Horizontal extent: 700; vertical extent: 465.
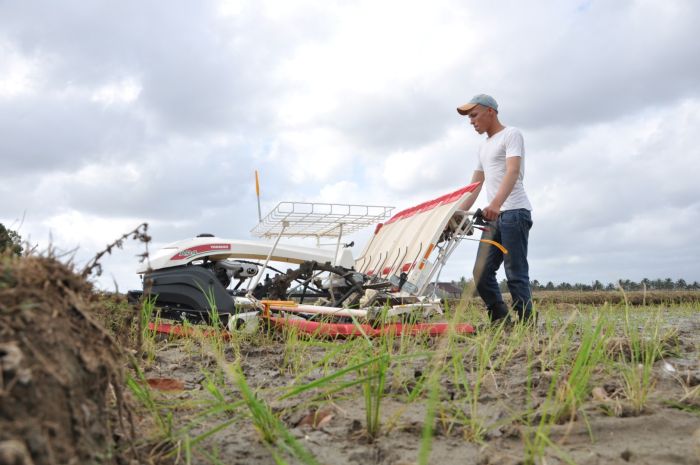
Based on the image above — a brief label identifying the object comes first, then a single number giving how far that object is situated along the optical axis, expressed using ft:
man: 19.58
